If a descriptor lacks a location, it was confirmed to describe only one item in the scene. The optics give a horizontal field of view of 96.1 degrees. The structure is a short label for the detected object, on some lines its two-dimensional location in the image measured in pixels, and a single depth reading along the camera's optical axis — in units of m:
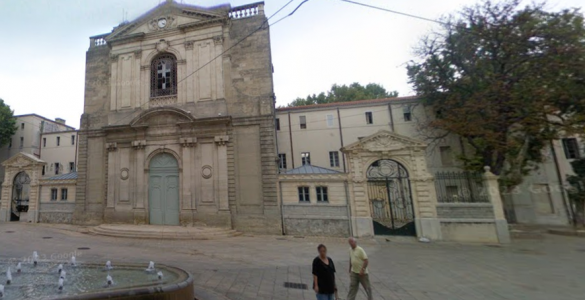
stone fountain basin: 4.27
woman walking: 4.67
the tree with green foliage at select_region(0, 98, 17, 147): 30.23
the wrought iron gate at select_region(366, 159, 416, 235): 13.92
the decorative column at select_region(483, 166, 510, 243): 12.34
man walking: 5.30
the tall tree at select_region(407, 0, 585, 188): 14.18
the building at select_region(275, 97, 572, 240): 13.84
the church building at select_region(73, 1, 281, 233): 16.05
